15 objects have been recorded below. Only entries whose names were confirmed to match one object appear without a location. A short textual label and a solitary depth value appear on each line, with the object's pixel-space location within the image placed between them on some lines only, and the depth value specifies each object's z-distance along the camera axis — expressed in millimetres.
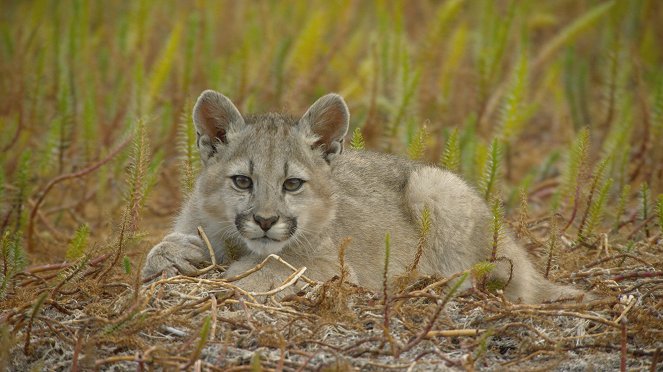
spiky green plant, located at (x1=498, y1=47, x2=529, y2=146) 17484
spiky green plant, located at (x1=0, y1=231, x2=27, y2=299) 11171
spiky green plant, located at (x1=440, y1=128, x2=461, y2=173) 14703
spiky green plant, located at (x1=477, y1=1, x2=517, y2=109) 19812
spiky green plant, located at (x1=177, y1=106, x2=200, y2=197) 13755
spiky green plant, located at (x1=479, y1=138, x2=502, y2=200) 14073
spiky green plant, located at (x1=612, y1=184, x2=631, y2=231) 14031
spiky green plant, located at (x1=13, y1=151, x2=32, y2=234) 14617
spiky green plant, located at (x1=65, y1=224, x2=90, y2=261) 12633
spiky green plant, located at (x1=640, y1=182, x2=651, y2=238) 14147
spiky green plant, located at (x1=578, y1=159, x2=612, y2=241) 13797
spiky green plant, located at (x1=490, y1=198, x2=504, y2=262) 11891
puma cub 11406
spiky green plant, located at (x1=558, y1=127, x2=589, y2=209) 13453
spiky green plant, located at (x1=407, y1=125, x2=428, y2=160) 14656
